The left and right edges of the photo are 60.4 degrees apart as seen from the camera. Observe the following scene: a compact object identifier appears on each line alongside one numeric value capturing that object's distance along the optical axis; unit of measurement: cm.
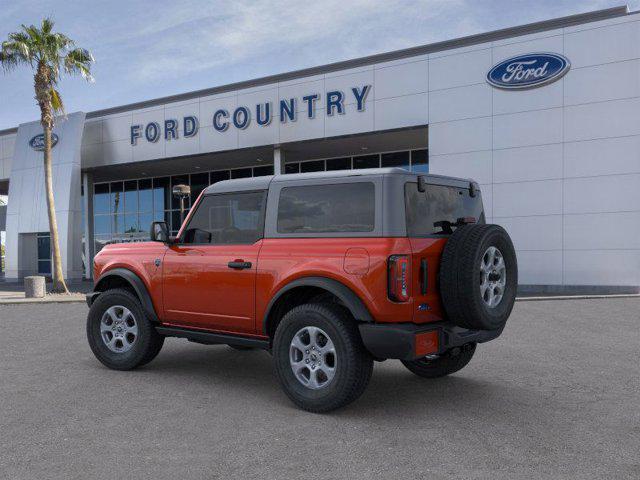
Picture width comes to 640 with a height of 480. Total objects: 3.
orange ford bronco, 424
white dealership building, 1571
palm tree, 1833
